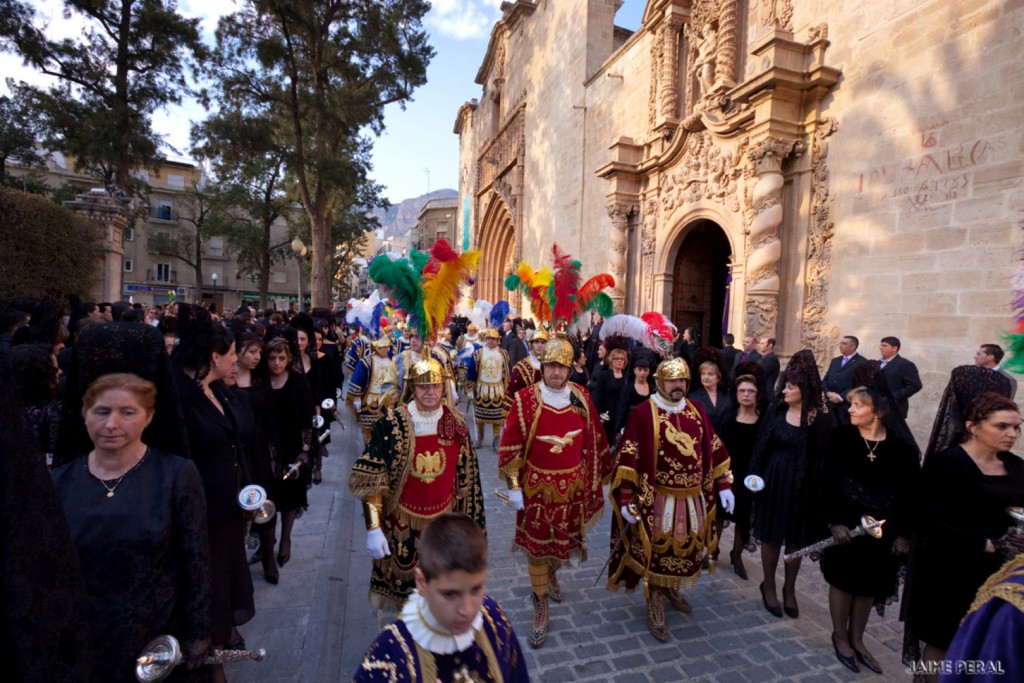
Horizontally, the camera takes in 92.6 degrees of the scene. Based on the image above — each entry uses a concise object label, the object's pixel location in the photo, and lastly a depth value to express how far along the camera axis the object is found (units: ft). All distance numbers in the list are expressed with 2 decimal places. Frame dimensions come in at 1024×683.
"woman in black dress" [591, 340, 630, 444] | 21.97
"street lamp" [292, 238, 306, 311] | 62.94
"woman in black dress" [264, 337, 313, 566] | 14.74
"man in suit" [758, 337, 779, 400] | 26.71
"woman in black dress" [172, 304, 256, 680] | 9.23
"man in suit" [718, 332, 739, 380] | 28.19
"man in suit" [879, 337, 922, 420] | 21.58
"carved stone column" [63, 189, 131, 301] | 44.06
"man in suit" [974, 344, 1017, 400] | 17.47
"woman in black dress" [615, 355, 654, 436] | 19.07
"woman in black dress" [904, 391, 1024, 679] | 8.52
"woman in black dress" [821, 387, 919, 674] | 10.91
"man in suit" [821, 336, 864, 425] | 23.19
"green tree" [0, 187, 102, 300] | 36.40
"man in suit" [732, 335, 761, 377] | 27.48
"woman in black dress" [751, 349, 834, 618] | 13.16
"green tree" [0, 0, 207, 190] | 47.60
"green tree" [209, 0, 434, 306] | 49.08
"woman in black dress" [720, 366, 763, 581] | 15.02
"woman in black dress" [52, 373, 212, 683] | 6.13
